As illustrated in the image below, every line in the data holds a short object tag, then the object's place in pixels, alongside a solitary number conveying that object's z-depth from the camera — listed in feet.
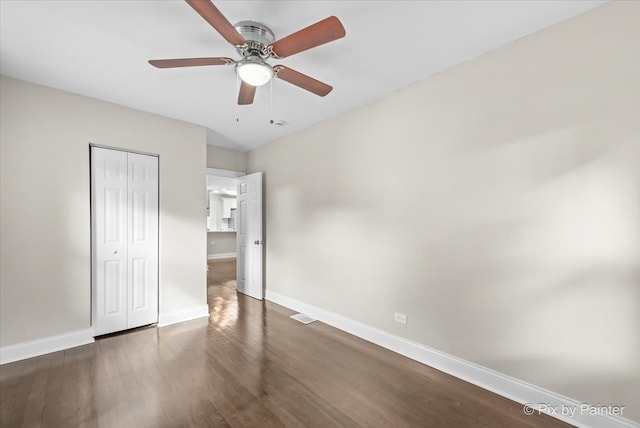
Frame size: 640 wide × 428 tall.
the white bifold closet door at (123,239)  10.48
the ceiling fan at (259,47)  4.74
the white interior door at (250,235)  15.71
